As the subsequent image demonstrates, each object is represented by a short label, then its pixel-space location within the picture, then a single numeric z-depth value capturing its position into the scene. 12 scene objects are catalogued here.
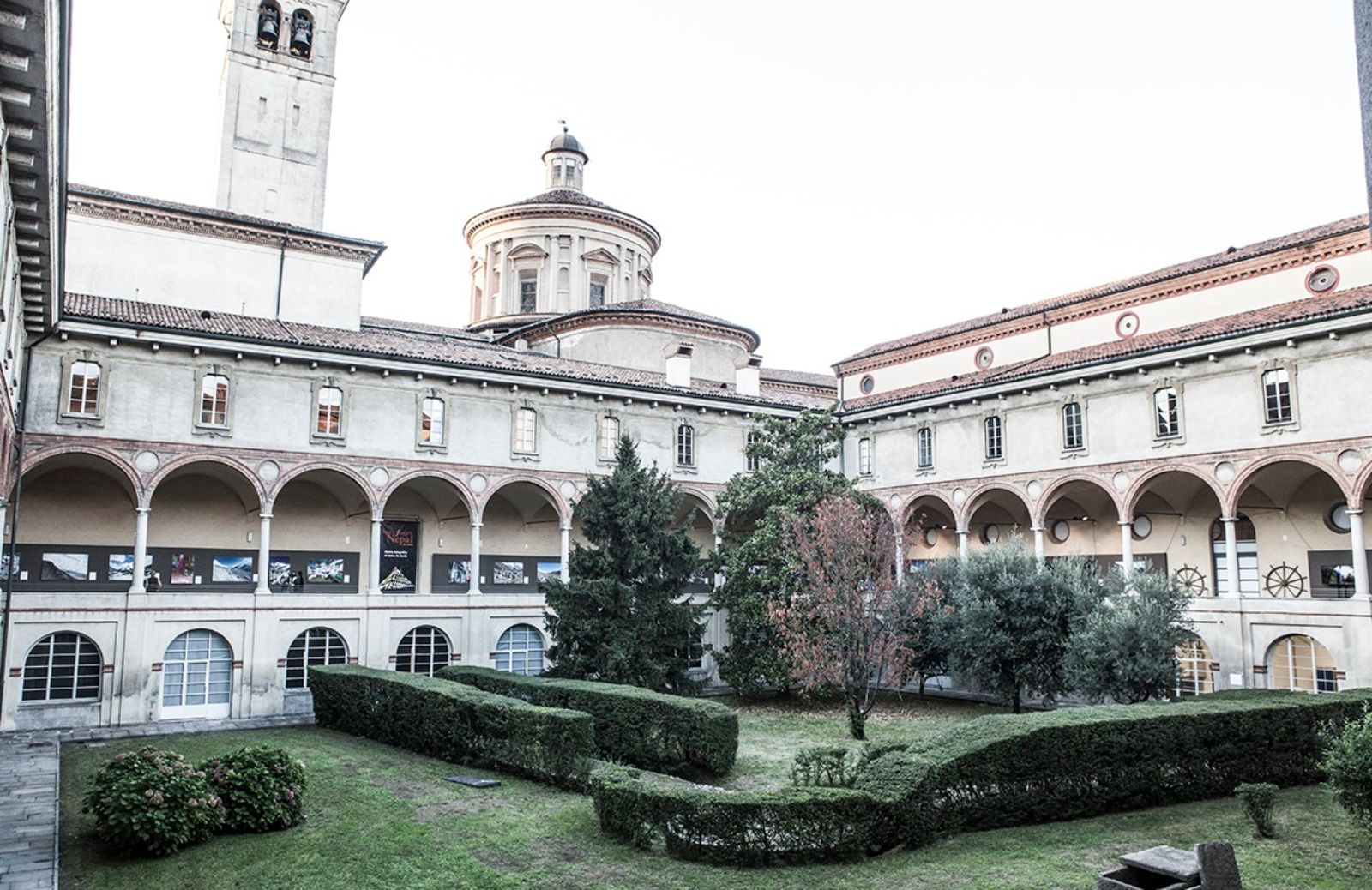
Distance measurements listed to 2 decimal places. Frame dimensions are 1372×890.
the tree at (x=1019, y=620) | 22.41
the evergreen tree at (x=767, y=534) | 26.09
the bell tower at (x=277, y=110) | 31.28
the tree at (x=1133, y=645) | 19.98
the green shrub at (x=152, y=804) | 10.61
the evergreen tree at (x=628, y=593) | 21.09
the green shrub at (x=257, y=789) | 11.57
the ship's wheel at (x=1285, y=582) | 25.53
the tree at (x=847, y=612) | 21.11
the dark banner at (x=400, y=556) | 28.36
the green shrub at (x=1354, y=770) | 9.88
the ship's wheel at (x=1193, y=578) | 27.05
